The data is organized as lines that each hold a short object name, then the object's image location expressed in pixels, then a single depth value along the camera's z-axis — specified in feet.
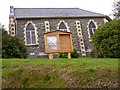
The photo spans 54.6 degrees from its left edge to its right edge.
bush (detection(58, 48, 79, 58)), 27.44
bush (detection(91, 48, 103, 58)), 26.36
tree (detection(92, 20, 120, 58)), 23.73
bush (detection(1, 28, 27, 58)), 25.04
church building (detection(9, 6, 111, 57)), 38.10
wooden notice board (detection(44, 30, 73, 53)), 23.70
